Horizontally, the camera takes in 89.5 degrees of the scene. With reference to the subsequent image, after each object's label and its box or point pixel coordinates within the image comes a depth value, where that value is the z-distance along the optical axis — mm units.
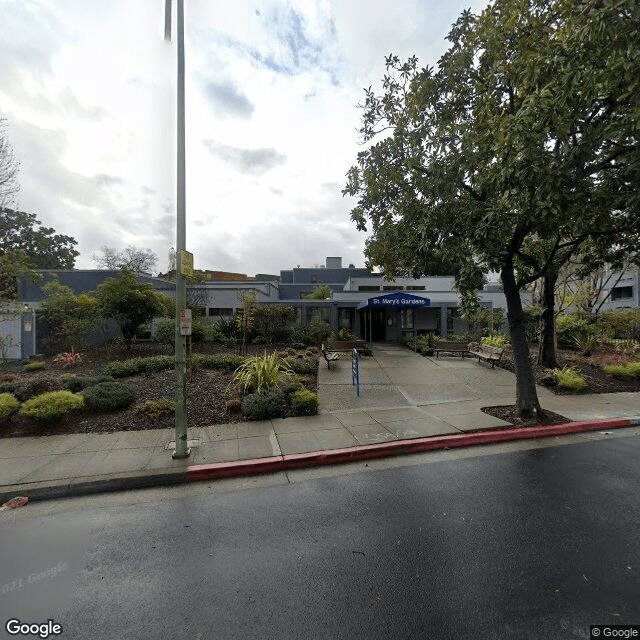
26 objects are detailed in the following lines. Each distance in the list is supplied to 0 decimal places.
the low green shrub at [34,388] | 6840
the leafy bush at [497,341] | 14487
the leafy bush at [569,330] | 15648
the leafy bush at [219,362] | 11145
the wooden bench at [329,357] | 11550
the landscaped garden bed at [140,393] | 6156
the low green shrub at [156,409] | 6422
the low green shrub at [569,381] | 8789
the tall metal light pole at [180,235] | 4742
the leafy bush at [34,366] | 11308
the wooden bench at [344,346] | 13518
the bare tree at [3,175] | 10180
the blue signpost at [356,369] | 8172
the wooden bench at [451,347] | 13992
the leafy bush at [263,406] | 6543
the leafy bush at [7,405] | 5977
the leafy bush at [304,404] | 6883
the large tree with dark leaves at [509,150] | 4199
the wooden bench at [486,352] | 11744
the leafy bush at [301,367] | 10688
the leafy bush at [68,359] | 11523
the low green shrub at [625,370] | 9984
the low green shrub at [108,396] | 6656
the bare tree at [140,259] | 43088
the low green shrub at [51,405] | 5918
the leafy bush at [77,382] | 7456
